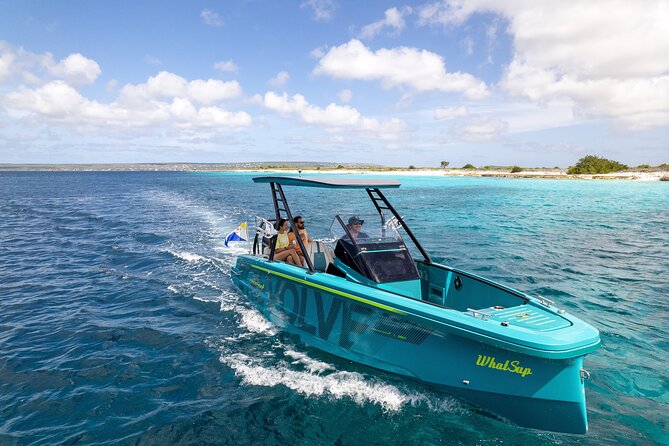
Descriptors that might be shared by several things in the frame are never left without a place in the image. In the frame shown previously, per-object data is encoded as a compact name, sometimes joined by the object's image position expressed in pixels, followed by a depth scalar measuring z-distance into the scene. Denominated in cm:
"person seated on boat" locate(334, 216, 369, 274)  666
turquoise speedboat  442
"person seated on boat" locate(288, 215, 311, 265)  805
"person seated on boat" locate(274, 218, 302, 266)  789
